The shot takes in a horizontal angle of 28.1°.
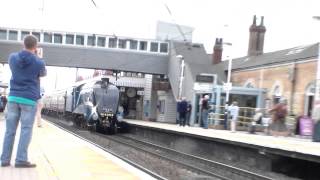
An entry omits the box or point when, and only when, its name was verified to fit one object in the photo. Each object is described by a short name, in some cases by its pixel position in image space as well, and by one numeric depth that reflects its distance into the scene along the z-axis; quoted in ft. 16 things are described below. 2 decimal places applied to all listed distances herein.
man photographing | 26.35
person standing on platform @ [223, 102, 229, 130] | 116.80
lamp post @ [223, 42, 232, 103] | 125.39
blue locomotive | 114.11
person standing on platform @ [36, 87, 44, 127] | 74.21
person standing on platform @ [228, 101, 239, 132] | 103.65
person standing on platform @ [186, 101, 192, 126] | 119.18
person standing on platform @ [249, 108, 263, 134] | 104.80
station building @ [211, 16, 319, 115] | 133.08
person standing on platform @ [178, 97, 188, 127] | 113.04
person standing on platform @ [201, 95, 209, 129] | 111.34
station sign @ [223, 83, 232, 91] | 125.30
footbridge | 194.49
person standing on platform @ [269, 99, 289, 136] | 82.28
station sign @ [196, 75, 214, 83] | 135.54
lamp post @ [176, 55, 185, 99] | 171.46
